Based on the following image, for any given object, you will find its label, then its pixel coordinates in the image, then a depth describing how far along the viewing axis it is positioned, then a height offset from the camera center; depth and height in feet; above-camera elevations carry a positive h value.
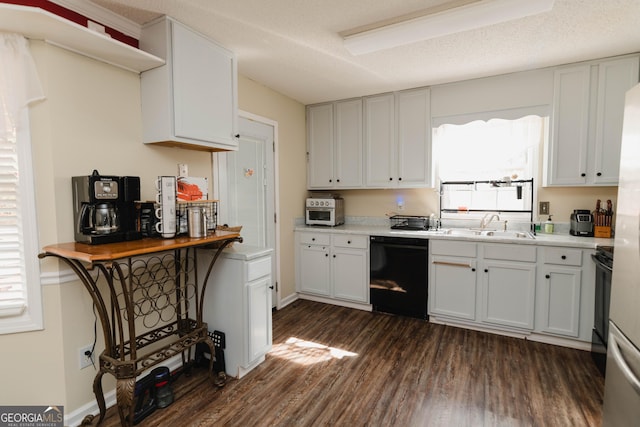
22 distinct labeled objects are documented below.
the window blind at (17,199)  5.56 -0.05
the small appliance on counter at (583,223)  9.63 -0.87
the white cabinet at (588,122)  9.07 +2.19
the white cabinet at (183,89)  7.00 +2.51
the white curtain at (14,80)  5.49 +2.05
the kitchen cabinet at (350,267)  11.91 -2.77
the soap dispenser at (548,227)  10.50 -1.07
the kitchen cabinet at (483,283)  9.44 -2.79
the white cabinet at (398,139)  11.69 +2.14
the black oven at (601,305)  7.69 -2.82
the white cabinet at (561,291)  8.82 -2.75
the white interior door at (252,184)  9.82 +0.38
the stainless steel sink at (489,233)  10.11 -1.29
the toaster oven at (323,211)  13.00 -0.66
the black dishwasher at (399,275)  10.90 -2.85
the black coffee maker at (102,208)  5.94 -0.23
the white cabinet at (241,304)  7.61 -2.72
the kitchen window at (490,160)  10.89 +1.29
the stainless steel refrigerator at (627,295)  4.31 -1.48
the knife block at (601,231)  9.38 -1.09
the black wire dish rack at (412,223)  11.94 -1.06
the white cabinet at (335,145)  12.92 +2.12
